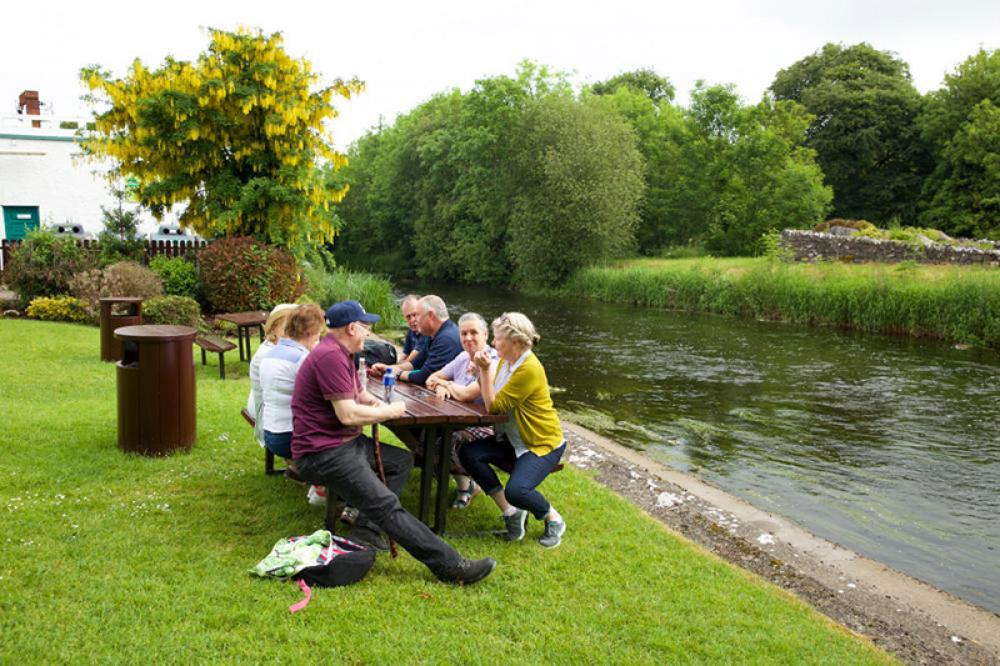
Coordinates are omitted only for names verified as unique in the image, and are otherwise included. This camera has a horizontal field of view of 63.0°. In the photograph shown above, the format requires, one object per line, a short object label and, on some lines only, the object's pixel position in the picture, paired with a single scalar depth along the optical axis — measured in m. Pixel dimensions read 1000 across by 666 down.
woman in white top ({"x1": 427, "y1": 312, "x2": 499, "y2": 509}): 6.30
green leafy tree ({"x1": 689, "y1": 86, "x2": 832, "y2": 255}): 45.66
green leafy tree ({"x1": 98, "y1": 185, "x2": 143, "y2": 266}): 19.84
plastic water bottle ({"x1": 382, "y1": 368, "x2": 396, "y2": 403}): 6.06
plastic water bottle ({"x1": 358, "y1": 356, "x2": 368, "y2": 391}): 5.99
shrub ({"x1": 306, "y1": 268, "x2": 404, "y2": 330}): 21.36
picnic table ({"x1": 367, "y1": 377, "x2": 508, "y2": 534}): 5.52
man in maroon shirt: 5.02
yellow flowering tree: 19.64
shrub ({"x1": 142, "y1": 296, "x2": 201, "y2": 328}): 14.32
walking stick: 5.42
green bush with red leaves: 18.34
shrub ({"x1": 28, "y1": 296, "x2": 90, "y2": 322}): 16.98
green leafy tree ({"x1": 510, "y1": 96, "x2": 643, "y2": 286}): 41.50
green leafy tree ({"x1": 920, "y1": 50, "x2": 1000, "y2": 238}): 41.81
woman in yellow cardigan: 5.78
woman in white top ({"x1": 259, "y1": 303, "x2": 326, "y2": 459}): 5.80
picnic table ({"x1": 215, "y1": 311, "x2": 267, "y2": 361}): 12.99
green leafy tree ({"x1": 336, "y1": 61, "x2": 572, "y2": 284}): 49.09
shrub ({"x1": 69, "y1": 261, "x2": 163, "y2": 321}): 17.08
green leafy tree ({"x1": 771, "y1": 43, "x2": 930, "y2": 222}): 49.94
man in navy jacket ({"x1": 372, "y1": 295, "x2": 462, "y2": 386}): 7.11
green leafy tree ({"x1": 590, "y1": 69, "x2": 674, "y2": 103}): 71.00
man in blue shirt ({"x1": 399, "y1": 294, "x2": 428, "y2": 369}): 8.01
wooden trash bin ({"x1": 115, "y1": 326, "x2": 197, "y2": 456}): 7.06
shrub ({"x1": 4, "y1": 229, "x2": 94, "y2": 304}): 17.80
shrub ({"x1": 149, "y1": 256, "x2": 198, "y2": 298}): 18.81
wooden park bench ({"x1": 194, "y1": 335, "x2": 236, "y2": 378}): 11.76
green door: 27.47
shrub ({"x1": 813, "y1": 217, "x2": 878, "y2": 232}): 35.38
